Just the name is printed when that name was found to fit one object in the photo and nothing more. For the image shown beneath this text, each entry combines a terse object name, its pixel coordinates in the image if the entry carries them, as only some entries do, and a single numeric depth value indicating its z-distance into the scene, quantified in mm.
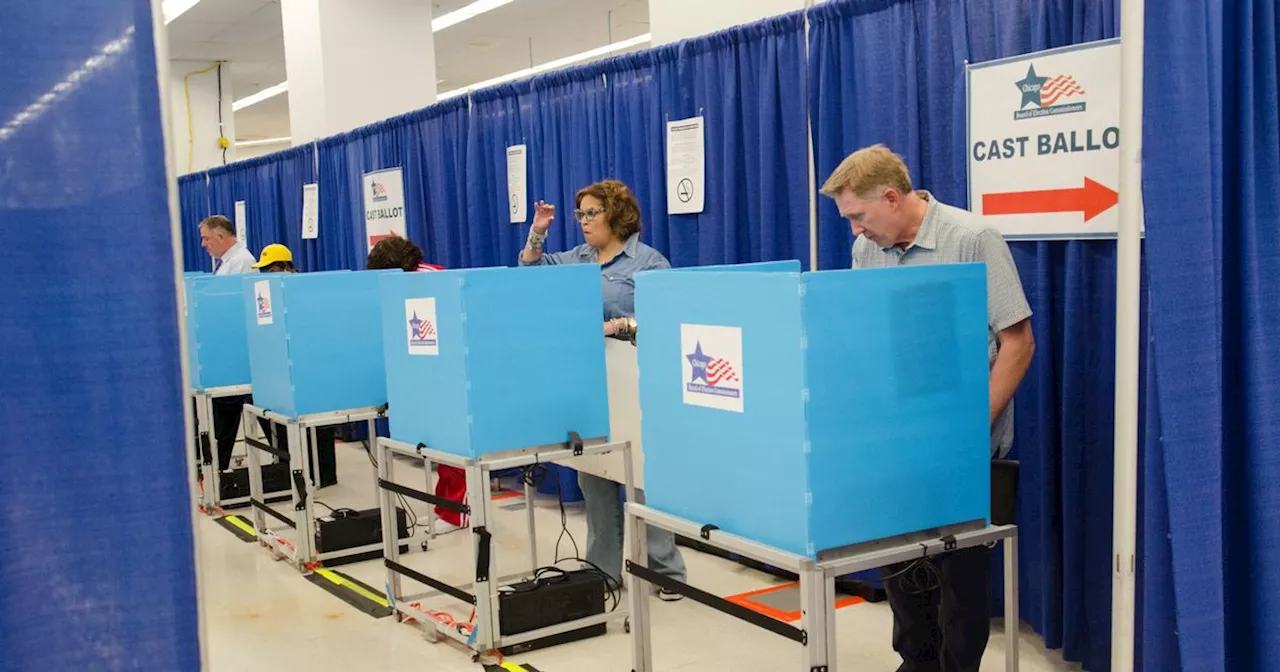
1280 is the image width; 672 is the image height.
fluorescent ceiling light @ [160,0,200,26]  9336
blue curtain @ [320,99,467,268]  6293
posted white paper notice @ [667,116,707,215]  4391
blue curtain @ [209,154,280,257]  9164
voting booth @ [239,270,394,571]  4398
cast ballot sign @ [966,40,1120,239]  2922
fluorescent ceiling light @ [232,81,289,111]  14144
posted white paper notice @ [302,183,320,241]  8219
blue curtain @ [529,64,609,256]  5031
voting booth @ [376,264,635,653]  3270
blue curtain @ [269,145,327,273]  8305
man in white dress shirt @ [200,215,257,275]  6441
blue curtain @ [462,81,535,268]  5613
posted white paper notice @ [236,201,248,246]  9938
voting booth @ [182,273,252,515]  5520
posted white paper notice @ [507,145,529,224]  5641
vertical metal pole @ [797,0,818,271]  3896
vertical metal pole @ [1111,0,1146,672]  1872
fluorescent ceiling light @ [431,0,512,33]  9641
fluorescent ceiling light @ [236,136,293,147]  19691
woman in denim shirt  3734
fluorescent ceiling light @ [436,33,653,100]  11688
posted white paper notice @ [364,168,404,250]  6969
